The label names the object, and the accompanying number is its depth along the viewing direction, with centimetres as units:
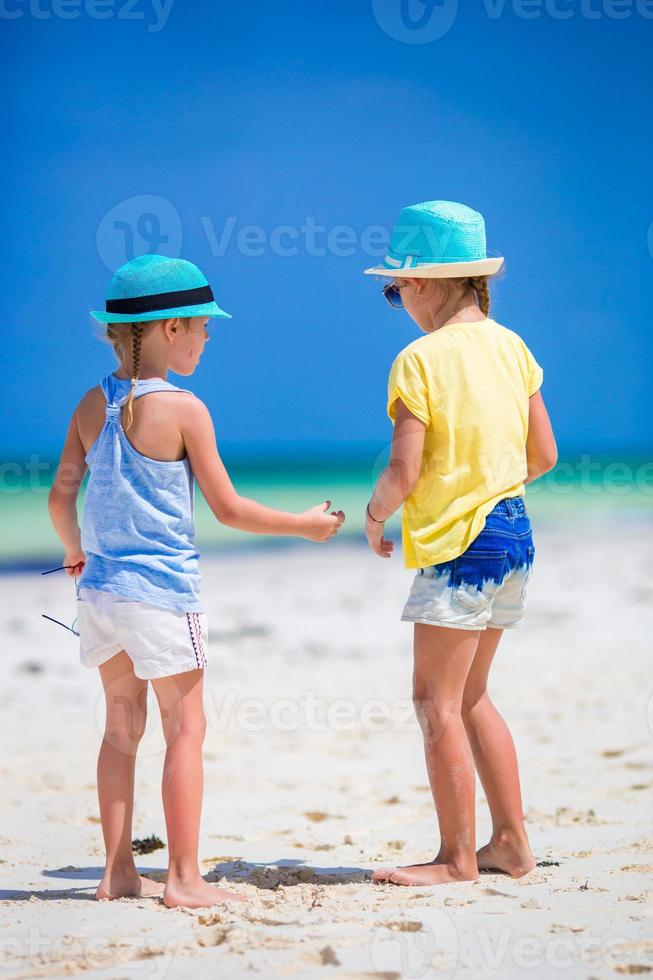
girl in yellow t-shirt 515
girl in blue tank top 501
